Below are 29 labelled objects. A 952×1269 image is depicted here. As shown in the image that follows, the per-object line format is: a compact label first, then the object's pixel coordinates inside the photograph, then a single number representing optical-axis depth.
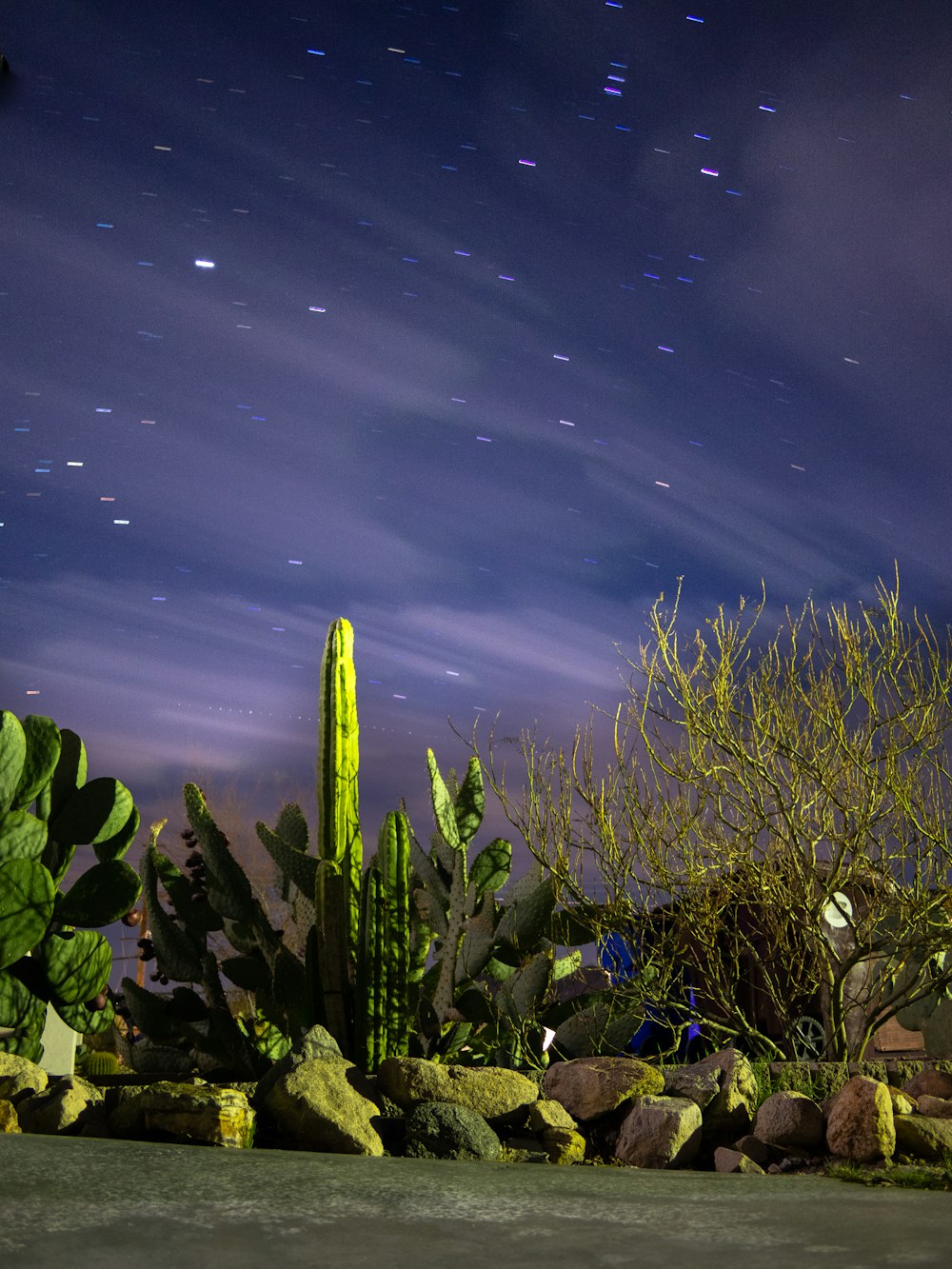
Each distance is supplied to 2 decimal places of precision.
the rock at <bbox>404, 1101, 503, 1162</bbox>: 4.31
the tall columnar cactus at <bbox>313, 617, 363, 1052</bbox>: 6.24
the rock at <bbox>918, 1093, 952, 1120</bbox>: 5.56
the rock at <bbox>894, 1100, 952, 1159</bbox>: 4.80
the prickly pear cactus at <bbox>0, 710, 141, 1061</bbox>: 5.65
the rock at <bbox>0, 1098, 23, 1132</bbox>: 4.00
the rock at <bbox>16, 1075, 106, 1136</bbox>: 4.37
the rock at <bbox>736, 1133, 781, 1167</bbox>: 4.94
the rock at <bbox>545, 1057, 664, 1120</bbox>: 5.26
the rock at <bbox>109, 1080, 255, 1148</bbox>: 4.08
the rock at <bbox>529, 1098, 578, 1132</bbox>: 4.96
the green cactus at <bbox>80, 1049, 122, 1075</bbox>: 8.87
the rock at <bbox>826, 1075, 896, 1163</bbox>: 4.70
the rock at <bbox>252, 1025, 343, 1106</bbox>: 4.51
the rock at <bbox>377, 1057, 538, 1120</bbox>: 4.84
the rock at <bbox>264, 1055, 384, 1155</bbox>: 4.20
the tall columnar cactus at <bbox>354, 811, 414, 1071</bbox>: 6.01
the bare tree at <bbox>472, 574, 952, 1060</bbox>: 6.55
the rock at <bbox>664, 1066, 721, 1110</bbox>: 5.28
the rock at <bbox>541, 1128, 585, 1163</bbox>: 4.82
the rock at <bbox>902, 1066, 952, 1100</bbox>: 5.97
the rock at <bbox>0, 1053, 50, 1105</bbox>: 4.61
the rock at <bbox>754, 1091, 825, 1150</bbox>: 4.94
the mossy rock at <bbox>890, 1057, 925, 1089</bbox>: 6.19
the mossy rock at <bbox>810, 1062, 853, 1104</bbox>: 5.76
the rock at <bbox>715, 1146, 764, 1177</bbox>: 4.70
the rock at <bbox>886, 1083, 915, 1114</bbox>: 5.15
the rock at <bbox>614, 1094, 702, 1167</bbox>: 4.72
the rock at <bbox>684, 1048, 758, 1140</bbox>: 5.21
